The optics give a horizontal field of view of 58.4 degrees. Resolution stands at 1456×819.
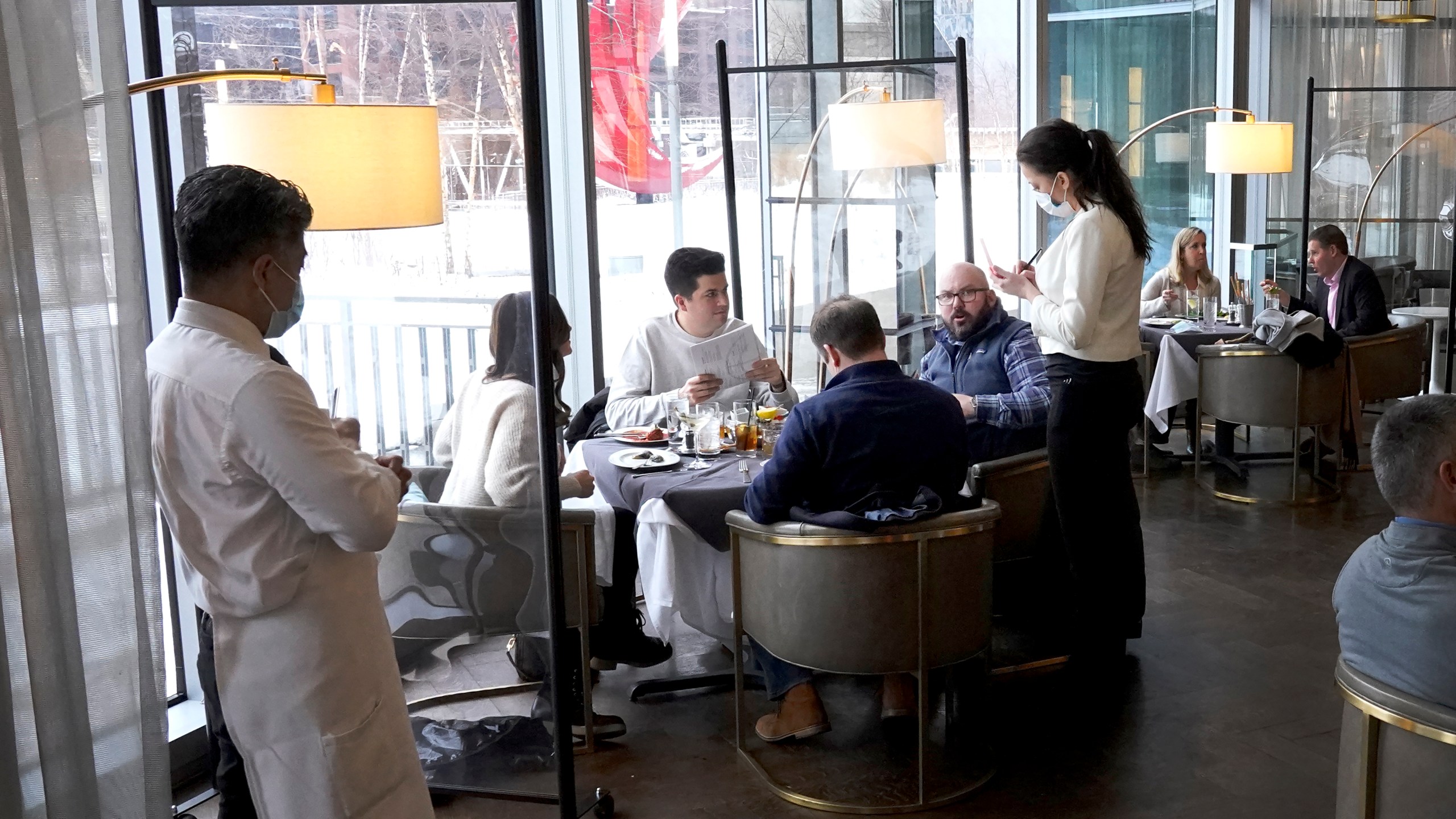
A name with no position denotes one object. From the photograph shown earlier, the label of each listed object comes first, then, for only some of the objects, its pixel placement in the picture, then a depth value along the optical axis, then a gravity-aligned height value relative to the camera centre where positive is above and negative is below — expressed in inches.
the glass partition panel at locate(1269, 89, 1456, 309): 337.4 +9.1
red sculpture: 211.8 +24.1
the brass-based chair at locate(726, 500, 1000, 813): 118.9 -33.8
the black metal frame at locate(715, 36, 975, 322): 194.2 +13.1
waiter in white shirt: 72.4 -14.1
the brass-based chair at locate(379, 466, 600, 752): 107.5 -27.1
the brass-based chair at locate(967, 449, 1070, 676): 141.3 -30.7
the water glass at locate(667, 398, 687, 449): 152.9 -21.8
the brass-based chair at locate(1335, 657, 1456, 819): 74.0 -31.6
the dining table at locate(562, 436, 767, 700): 136.8 -31.1
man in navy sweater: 123.7 -20.2
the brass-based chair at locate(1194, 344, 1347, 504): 228.4 -31.0
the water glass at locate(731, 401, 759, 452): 152.9 -22.2
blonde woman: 268.5 -12.7
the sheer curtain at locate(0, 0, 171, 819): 65.4 -9.2
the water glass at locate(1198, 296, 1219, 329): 254.5 -18.8
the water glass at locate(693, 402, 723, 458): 148.8 -22.1
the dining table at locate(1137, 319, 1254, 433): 247.8 -28.0
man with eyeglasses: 157.2 -17.7
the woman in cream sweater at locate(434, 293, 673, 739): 104.4 -14.6
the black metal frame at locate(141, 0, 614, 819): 93.9 -2.4
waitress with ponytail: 146.0 -15.7
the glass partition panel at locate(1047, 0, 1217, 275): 315.9 +34.4
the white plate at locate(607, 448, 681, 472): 142.7 -24.2
